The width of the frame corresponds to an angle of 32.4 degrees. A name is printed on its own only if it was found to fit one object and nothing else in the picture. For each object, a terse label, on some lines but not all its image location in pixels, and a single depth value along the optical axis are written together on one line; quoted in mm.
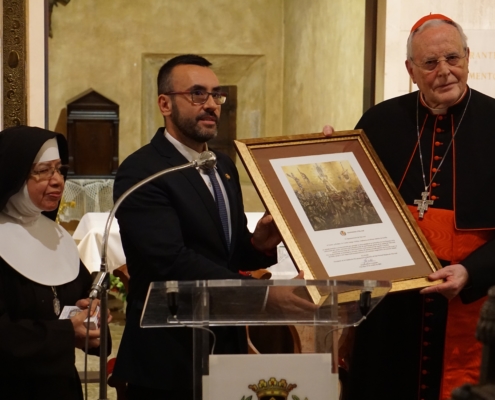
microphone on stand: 2635
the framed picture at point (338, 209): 3199
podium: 2445
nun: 3094
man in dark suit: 3168
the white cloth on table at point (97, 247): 6484
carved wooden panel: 6453
